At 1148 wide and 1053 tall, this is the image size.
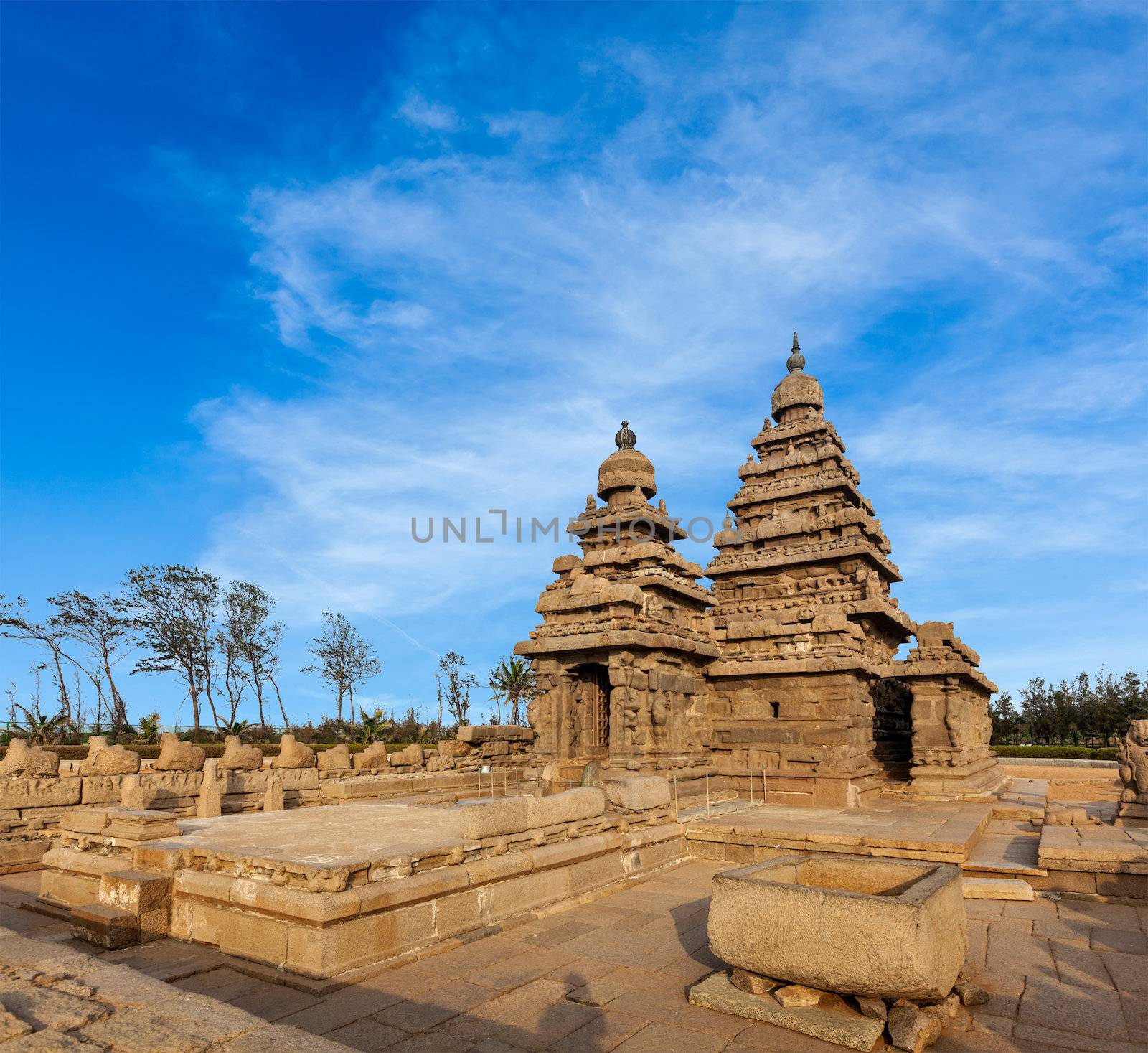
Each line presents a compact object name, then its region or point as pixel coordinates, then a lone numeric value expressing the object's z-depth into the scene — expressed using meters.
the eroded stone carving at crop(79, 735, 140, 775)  11.28
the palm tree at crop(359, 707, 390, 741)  27.36
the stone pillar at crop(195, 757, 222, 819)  10.74
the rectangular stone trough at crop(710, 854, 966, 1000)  4.22
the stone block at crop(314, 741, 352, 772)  15.01
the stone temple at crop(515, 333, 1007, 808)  13.83
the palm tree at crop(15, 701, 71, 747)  25.06
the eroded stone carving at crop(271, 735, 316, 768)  13.84
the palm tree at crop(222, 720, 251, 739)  32.03
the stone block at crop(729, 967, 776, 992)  4.73
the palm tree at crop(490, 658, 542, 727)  39.09
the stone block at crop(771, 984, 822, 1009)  4.56
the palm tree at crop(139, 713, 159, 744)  27.20
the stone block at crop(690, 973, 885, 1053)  4.20
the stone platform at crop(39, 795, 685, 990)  5.16
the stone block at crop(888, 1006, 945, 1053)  4.13
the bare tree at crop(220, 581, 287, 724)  40.38
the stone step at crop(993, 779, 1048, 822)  12.36
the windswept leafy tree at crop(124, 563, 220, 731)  37.09
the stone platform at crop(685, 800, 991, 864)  8.81
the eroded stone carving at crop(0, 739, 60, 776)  10.34
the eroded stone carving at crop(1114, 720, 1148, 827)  9.81
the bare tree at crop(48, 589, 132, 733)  34.97
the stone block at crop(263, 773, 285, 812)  11.46
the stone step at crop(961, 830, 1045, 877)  8.02
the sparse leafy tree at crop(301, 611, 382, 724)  46.22
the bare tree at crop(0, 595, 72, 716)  33.75
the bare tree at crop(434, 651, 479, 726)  48.16
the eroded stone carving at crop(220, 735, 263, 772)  13.17
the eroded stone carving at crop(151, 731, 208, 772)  12.12
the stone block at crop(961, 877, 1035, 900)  7.45
